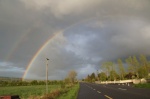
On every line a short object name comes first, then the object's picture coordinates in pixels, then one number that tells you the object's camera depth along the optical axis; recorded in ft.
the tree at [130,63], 312.62
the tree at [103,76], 415.72
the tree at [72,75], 462.35
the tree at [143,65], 310.65
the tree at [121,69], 356.91
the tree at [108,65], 394.32
